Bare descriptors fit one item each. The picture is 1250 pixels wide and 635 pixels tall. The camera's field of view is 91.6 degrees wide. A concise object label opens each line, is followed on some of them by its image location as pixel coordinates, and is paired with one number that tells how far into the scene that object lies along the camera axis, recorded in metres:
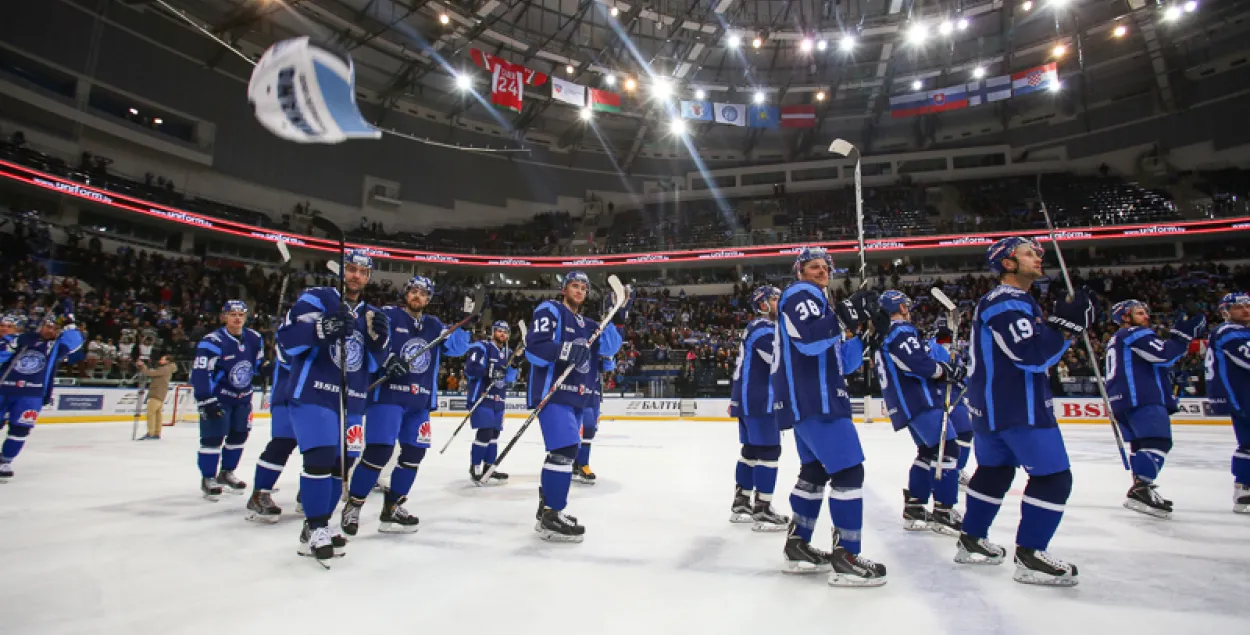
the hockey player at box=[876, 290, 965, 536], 4.49
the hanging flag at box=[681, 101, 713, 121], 29.97
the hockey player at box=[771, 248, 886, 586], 3.21
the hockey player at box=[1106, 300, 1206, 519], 5.14
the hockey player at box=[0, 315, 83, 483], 6.76
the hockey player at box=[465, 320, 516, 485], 6.94
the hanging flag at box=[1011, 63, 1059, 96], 26.08
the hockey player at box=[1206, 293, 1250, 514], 5.11
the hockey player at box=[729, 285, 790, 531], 4.64
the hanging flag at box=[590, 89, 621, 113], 28.55
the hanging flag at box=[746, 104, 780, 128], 31.12
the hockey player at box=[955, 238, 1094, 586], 3.15
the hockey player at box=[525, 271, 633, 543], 4.16
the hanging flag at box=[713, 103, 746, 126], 30.39
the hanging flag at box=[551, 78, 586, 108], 26.97
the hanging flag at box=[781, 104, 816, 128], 31.48
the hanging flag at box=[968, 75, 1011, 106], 27.41
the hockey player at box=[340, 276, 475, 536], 4.30
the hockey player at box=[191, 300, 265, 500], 5.94
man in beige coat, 11.16
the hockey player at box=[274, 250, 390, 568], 3.53
